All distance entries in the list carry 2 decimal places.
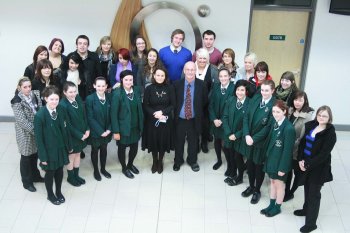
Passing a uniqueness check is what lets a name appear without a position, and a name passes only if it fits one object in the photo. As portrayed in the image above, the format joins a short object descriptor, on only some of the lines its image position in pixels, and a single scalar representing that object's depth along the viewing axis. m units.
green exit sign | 6.33
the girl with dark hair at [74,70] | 5.09
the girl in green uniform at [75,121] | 4.48
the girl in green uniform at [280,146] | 4.11
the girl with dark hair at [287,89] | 4.62
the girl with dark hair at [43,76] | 4.73
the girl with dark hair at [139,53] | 5.37
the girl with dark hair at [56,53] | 5.20
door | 6.18
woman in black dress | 4.91
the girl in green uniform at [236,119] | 4.68
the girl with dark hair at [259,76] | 4.82
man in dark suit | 4.97
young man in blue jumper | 5.50
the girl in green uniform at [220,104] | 4.92
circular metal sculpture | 5.90
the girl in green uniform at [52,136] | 4.23
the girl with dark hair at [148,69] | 5.18
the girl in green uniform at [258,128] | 4.39
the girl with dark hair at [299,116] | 4.32
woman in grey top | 4.45
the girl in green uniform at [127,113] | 4.79
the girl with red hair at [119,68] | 5.27
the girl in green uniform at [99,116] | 4.71
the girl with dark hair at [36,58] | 5.06
